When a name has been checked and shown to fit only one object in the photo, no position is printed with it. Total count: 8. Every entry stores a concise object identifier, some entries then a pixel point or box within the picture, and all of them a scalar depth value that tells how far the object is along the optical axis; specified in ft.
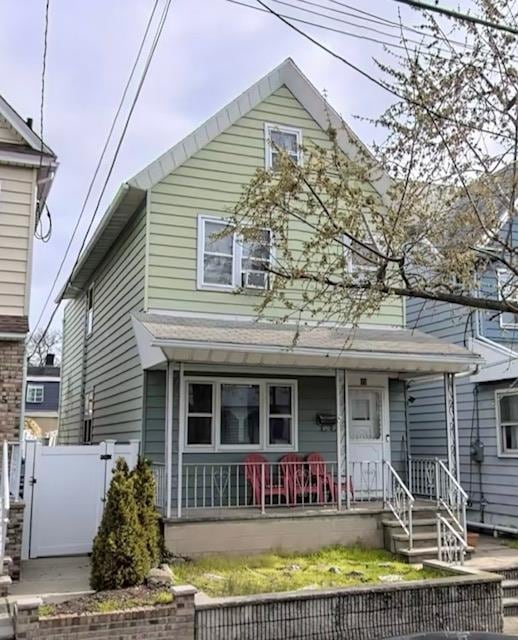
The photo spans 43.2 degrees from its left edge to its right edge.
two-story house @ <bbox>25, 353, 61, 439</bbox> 110.83
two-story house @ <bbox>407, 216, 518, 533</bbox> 40.22
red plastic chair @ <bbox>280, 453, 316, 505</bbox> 34.12
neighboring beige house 29.68
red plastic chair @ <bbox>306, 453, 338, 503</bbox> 35.22
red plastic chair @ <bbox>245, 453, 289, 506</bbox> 33.78
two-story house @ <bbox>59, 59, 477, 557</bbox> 31.83
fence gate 31.60
